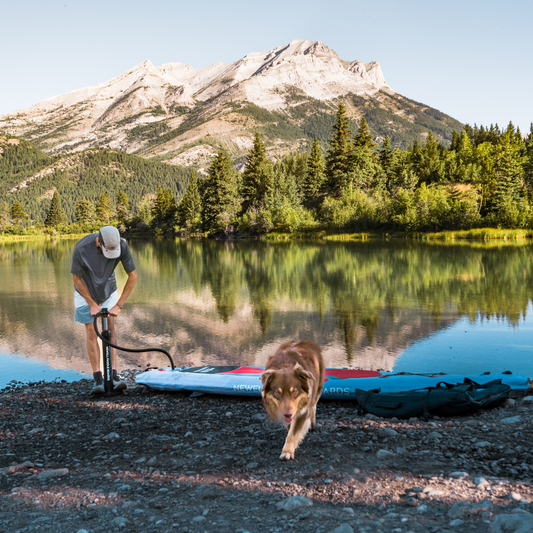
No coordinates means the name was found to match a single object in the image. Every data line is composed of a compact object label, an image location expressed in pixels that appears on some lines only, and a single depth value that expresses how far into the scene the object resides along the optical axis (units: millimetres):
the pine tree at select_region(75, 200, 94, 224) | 134500
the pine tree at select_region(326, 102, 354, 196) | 74312
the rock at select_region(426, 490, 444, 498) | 3588
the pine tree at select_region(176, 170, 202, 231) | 98438
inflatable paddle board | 6773
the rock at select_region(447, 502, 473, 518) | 3260
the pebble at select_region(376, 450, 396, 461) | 4488
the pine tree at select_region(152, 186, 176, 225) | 117250
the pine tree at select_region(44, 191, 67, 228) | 130875
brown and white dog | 4254
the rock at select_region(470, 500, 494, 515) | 3266
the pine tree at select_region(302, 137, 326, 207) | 82362
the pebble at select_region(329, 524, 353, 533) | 3188
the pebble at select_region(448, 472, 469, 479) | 3877
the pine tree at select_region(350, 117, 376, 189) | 75562
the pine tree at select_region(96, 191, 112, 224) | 142500
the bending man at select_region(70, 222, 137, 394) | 7098
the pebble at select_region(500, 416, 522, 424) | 5273
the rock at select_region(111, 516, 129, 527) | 3498
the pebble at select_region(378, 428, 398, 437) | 5133
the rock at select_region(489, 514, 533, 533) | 2941
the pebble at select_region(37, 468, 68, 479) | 4426
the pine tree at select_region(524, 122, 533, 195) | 76438
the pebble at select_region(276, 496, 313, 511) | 3648
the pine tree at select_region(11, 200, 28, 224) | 124500
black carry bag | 5871
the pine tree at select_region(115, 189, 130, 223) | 145500
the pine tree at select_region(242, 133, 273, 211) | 77375
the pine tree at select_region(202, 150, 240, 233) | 81438
